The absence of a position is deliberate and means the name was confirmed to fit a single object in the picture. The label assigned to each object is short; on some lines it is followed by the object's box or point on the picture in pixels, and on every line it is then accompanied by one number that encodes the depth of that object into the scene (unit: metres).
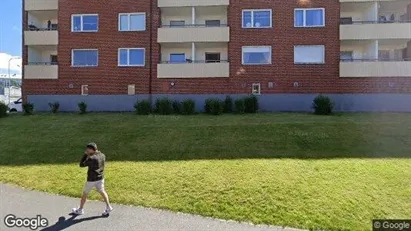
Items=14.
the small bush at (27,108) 21.73
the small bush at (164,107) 20.61
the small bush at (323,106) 19.38
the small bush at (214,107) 19.95
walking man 6.44
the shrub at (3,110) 20.25
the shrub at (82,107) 21.81
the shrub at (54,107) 22.83
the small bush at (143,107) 20.47
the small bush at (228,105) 21.13
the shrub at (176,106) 20.77
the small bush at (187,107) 20.19
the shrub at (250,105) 20.67
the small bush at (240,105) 20.55
